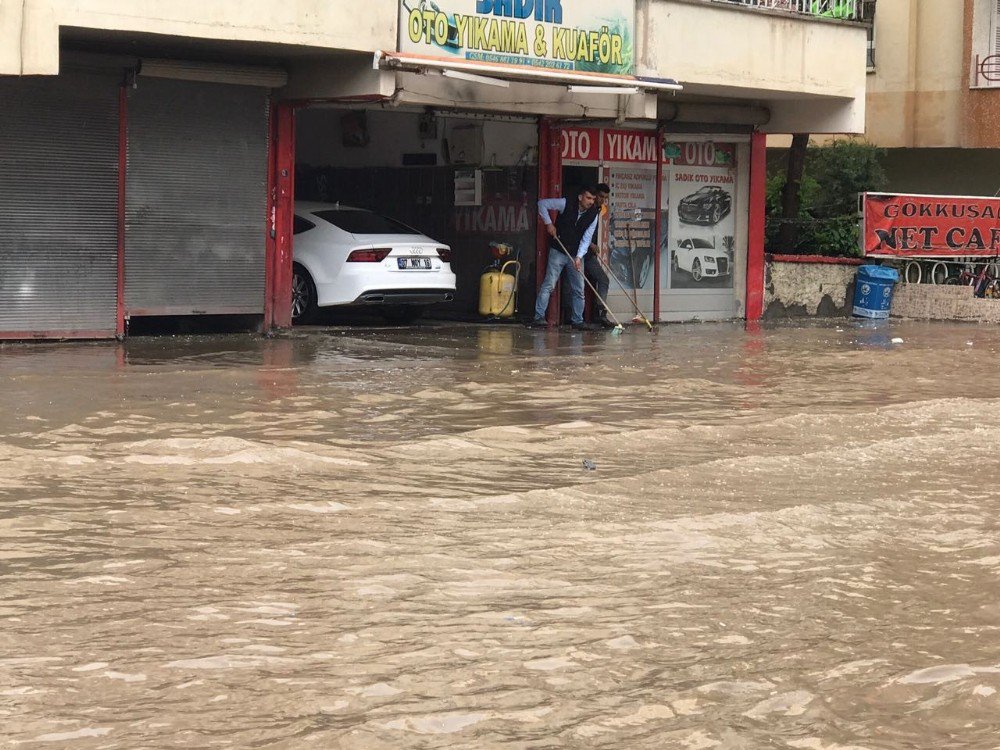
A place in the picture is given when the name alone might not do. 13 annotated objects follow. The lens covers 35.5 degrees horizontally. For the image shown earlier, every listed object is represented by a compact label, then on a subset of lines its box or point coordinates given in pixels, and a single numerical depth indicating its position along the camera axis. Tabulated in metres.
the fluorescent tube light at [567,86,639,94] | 18.02
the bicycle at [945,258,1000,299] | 24.97
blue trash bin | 24.00
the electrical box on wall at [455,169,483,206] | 21.36
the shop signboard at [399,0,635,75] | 16.56
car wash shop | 15.89
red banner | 24.45
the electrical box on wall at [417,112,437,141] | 21.53
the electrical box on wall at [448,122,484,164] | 21.14
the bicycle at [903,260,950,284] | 25.37
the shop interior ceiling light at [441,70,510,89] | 16.50
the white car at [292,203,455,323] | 18.16
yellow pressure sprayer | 20.75
